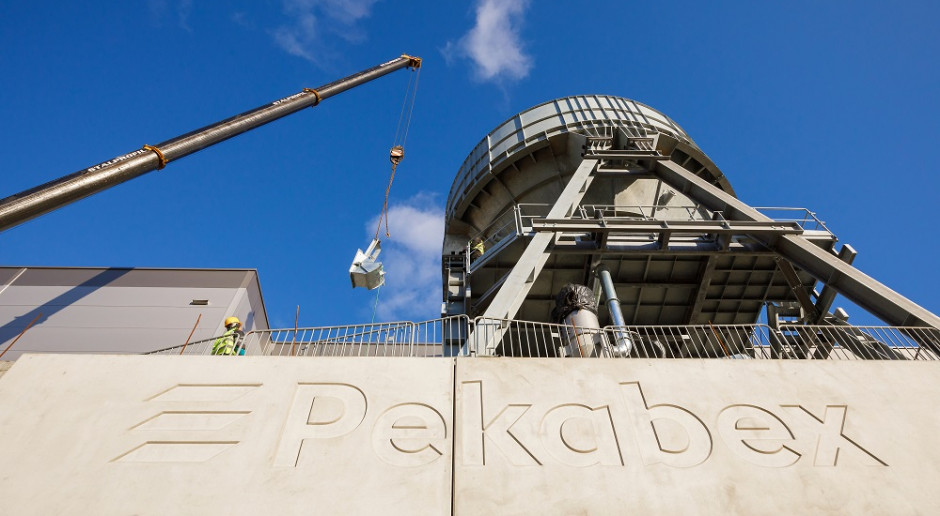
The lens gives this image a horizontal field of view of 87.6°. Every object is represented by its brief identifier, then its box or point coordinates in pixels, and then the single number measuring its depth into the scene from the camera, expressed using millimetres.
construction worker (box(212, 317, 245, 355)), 9031
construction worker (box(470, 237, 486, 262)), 16547
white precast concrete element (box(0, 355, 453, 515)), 6242
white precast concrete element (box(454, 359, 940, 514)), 6391
